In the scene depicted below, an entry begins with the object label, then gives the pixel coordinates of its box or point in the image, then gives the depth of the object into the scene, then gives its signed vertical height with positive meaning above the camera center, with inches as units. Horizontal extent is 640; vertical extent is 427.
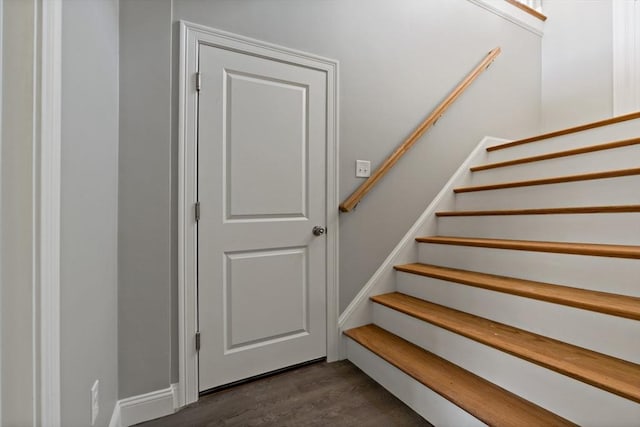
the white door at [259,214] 61.7 -0.6
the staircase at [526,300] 43.3 -17.4
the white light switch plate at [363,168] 80.3 +12.0
